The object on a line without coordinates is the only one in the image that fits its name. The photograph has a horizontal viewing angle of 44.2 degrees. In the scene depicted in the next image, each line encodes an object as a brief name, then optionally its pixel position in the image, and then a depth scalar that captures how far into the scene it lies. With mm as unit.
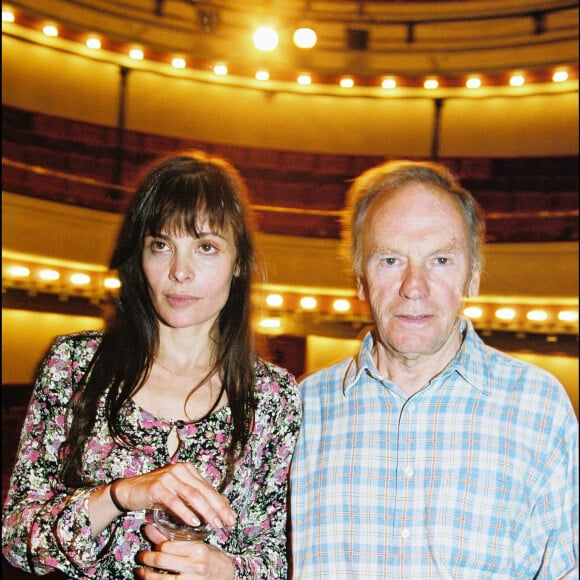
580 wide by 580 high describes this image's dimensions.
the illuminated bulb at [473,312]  6406
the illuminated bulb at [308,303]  6625
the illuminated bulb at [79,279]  6066
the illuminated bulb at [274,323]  6342
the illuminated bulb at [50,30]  6595
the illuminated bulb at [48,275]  5934
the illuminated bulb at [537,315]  6344
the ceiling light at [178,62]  7207
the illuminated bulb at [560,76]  6996
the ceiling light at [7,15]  6344
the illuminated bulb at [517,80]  7250
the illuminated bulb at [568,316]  6215
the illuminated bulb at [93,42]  6861
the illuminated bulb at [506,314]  6391
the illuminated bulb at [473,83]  7324
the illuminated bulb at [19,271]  5832
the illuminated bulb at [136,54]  7074
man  1472
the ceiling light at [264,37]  6578
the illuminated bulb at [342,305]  6562
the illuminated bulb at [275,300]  6529
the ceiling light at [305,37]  6566
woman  1308
